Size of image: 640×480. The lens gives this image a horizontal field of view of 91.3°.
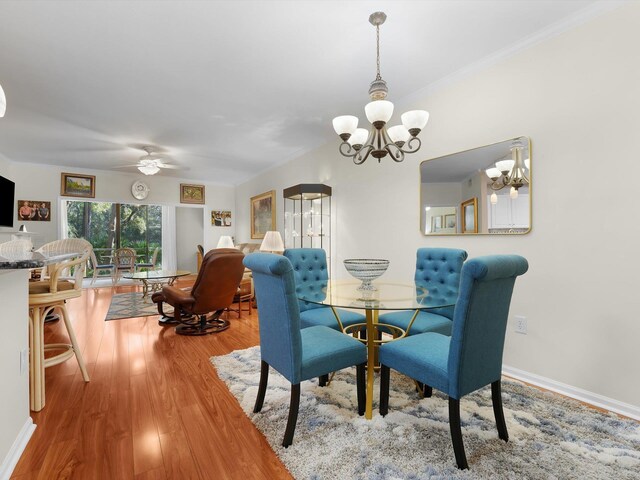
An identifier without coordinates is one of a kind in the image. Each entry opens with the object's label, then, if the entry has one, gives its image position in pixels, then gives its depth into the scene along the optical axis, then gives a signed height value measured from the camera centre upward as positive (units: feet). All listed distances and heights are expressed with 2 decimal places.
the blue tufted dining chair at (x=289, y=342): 5.28 -1.94
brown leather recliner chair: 10.87 -1.88
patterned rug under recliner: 14.53 -3.41
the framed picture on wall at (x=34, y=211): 19.04 +1.92
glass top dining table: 5.74 -1.19
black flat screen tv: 11.53 +1.56
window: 23.31 +1.18
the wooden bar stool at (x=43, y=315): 6.43 -1.63
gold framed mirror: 7.96 +1.38
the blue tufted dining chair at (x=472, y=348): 4.60 -1.75
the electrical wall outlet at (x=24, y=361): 5.49 -2.15
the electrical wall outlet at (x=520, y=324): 7.97 -2.18
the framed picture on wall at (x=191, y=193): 24.71 +3.81
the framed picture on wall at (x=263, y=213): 20.40 +1.87
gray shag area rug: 4.70 -3.45
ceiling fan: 16.37 +4.66
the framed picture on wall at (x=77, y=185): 20.33 +3.72
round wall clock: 22.65 +3.73
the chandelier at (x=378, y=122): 6.74 +2.68
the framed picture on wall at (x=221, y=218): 26.09 +1.90
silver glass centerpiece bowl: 7.31 -0.67
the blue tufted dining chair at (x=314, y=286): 7.82 -1.21
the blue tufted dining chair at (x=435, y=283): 7.39 -1.19
